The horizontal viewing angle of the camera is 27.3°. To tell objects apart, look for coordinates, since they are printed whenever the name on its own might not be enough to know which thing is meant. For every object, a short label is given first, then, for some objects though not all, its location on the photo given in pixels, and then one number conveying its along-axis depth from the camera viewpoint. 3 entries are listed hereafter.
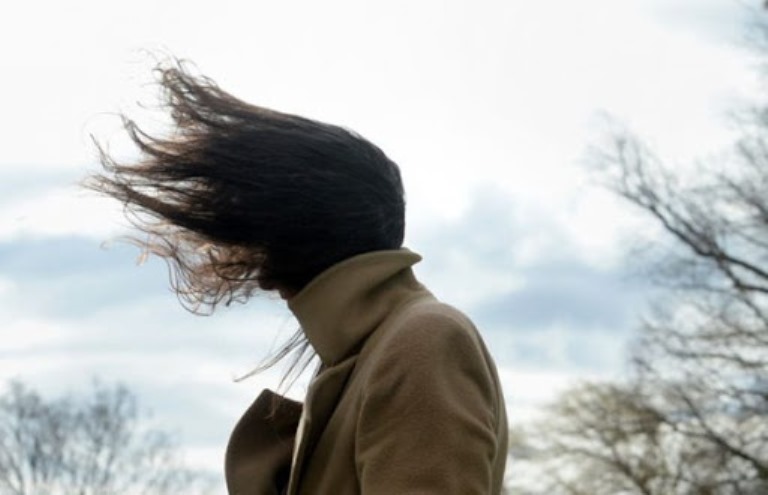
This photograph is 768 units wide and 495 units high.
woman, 2.02
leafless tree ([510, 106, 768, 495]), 22.48
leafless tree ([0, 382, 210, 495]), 28.12
